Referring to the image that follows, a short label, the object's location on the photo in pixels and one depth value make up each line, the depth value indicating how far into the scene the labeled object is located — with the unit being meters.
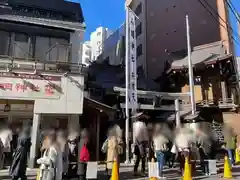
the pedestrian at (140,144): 10.15
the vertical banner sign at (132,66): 15.55
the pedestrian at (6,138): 9.67
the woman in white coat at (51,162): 7.04
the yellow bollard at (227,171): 9.41
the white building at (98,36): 61.47
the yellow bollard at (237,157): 14.66
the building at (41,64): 11.94
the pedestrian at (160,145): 9.61
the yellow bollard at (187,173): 8.24
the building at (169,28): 32.84
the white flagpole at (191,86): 17.34
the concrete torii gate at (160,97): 17.42
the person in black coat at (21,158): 8.20
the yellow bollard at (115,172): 7.97
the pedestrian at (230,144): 13.06
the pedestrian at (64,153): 8.68
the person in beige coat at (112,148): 8.84
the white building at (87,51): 67.69
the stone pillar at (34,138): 11.52
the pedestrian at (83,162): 8.16
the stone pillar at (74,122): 13.31
